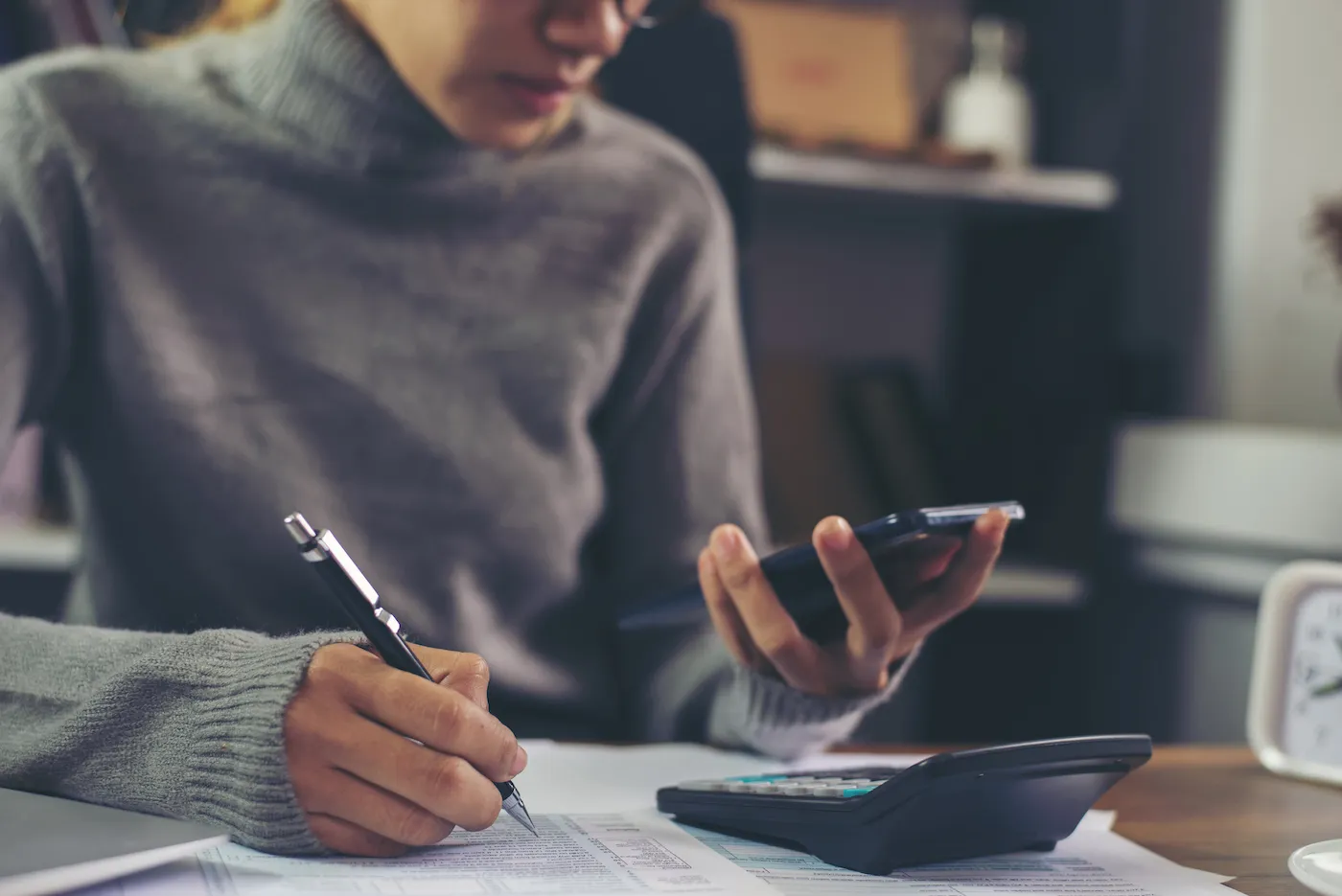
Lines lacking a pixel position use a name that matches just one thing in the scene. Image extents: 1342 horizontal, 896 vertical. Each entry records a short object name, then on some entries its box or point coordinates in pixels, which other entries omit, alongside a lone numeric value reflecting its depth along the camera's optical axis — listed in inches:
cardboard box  62.7
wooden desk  21.3
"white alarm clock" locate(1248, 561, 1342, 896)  28.8
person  29.2
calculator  18.6
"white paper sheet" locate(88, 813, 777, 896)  16.6
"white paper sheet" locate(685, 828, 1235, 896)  18.4
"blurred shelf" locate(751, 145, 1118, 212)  59.0
